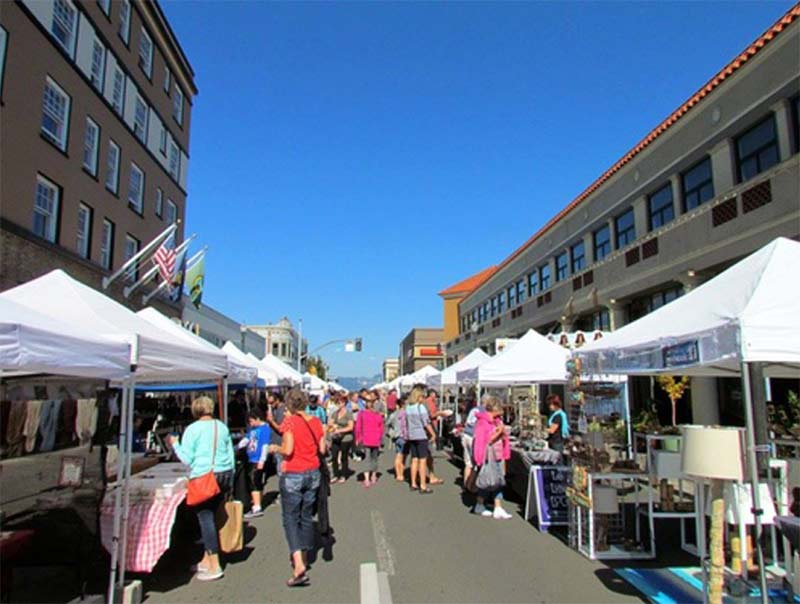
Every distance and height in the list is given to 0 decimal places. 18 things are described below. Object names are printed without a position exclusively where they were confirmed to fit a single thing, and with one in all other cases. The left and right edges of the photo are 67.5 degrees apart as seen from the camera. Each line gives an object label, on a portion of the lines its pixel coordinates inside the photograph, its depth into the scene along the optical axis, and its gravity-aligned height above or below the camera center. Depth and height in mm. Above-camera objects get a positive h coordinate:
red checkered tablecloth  5449 -1302
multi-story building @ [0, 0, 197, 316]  14859 +8011
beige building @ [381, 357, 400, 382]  132125 +4772
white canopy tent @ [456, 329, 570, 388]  12273 +479
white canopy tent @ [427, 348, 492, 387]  17141 +613
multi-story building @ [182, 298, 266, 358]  31391 +3814
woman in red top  5633 -880
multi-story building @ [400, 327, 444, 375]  76500 +5339
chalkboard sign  7875 -1403
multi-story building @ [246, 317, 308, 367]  92375 +7714
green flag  22547 +4147
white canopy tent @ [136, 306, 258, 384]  9380 +768
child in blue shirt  8706 -907
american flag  19281 +4087
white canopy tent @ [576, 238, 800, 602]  4605 +522
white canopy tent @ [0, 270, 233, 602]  5254 +559
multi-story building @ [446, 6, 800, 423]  11859 +4969
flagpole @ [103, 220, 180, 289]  19141 +3751
